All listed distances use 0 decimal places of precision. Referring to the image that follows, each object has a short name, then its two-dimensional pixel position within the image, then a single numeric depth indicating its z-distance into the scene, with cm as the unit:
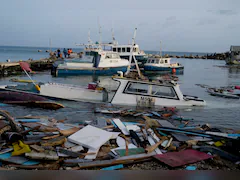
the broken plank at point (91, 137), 576
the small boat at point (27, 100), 1143
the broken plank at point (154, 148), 569
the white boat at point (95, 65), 3042
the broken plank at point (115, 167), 477
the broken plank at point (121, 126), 715
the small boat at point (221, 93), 1687
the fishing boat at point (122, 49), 3825
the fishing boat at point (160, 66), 3591
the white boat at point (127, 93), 1129
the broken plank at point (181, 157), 513
